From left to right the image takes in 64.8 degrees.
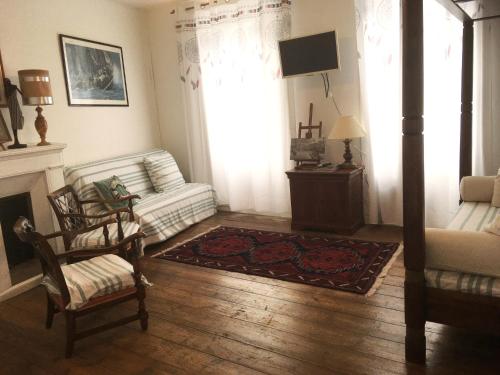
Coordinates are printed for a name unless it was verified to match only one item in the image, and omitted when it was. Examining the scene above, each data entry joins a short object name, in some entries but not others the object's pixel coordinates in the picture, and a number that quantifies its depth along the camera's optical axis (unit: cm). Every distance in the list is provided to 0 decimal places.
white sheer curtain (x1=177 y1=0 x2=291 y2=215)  441
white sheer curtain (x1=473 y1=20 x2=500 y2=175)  339
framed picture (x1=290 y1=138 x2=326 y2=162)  410
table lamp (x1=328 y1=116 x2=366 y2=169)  376
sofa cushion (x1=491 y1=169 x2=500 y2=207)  284
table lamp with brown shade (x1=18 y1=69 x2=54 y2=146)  335
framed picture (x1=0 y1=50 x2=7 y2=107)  342
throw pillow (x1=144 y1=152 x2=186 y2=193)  461
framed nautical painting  417
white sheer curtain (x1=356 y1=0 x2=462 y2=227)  360
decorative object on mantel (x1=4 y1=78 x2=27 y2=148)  343
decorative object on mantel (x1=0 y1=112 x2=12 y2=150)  339
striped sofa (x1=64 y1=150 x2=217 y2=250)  387
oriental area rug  298
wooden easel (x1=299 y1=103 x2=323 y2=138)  422
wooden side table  384
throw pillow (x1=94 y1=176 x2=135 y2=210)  377
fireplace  309
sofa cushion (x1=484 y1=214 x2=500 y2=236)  178
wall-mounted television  386
